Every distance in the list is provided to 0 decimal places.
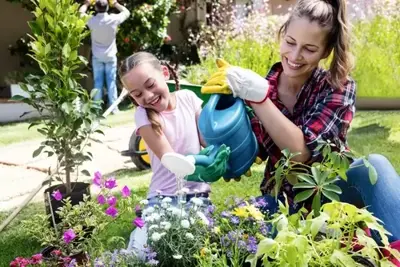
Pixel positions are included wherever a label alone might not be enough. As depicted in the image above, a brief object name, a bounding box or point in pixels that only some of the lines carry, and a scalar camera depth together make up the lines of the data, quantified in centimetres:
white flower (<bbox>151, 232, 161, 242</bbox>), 159
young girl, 204
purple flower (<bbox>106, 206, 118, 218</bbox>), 190
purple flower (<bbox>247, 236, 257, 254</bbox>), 156
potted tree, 282
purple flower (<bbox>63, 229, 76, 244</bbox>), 184
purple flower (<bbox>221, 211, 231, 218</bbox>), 168
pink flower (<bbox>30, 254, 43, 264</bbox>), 184
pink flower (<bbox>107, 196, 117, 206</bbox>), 197
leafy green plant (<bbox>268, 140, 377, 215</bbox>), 145
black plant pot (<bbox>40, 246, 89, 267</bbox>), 192
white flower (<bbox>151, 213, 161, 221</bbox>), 164
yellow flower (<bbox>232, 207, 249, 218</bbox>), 162
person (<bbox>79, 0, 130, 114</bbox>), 684
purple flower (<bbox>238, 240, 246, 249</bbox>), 157
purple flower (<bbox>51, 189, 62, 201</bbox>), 214
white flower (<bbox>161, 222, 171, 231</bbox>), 160
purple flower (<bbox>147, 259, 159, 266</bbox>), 153
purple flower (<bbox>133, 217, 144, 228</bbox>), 175
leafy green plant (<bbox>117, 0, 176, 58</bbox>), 777
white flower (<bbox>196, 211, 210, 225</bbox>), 162
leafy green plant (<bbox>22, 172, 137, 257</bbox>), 192
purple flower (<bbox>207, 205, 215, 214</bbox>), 174
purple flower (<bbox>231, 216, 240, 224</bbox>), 164
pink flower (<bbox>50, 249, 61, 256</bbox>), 194
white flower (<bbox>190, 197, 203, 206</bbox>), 167
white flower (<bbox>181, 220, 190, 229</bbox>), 158
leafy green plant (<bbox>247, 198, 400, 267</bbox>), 117
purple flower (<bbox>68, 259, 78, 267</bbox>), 174
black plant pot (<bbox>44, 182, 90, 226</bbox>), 299
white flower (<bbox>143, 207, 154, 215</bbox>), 169
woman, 173
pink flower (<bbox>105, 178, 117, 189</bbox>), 199
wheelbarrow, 412
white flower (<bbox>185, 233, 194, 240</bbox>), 158
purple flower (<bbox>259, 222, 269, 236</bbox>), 168
